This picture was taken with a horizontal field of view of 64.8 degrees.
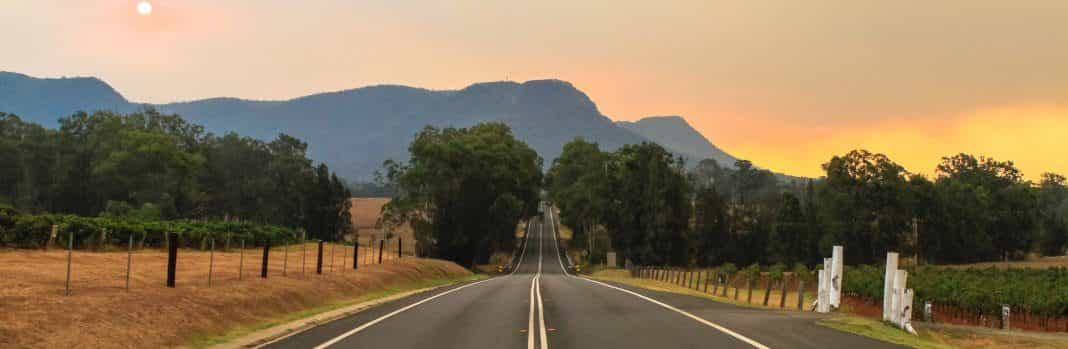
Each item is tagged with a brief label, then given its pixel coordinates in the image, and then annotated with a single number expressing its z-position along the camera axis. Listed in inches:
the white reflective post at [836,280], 1028.1
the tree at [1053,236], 5969.5
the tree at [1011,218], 5324.8
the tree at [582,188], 4884.4
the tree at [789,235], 4579.2
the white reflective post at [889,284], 890.1
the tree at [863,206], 4254.4
